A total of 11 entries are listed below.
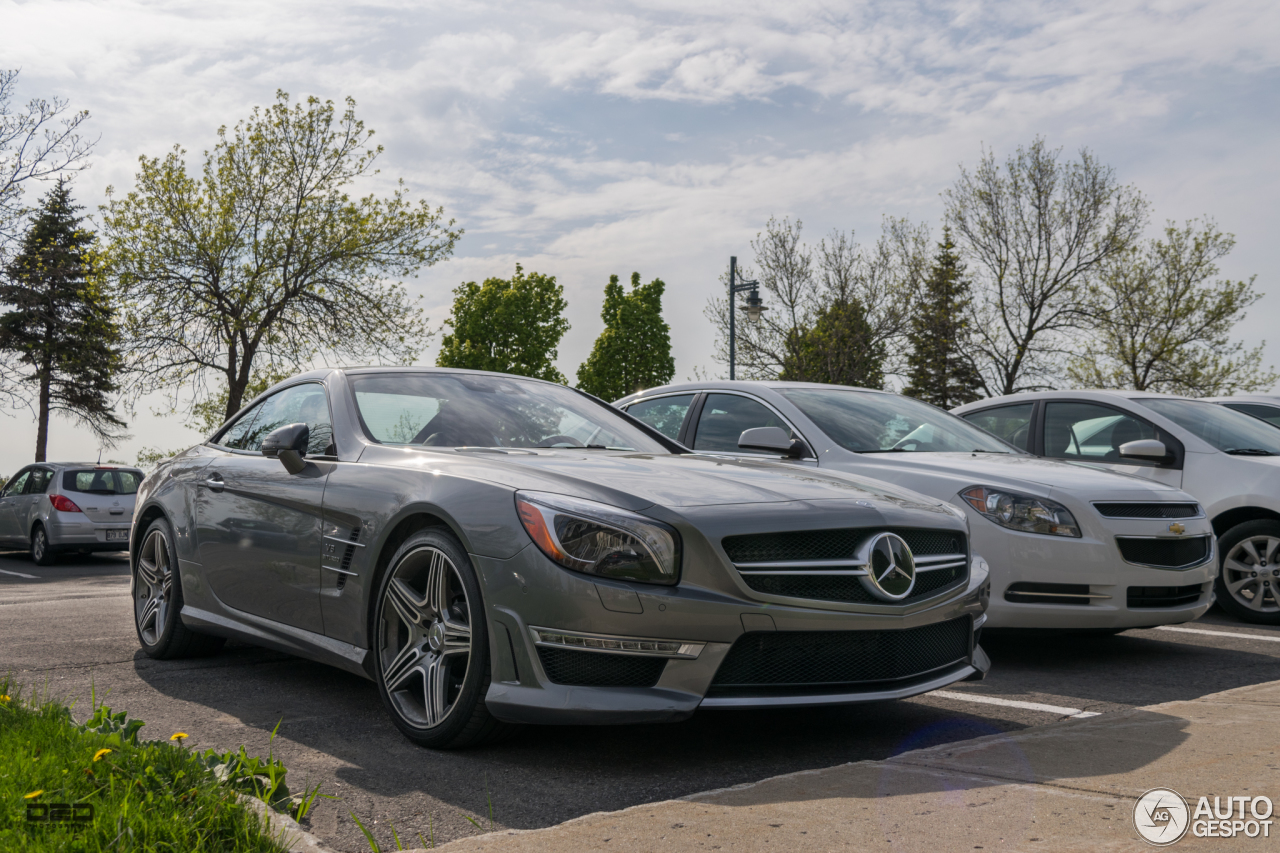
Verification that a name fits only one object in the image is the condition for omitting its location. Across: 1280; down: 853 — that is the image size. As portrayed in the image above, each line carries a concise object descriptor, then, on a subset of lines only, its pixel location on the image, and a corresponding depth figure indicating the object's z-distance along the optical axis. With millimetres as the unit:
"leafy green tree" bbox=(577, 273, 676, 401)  52219
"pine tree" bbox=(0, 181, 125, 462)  34375
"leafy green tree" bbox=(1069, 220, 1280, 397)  38062
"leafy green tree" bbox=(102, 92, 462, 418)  25281
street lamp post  24050
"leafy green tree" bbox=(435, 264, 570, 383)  54312
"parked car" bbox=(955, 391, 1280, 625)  7277
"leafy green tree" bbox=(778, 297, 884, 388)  35531
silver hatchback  16469
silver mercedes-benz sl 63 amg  3332
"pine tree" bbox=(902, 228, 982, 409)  37156
